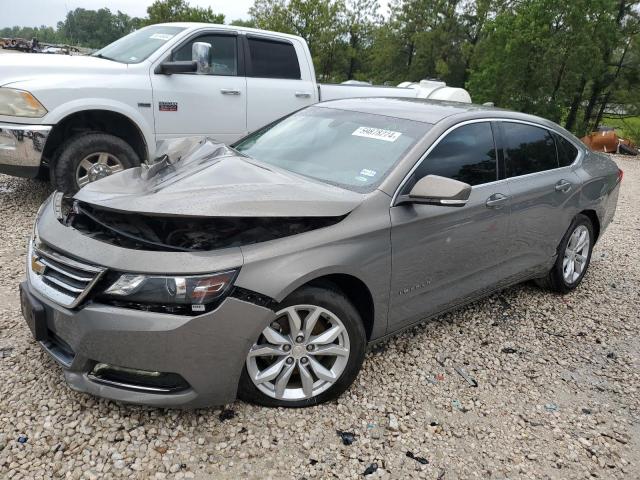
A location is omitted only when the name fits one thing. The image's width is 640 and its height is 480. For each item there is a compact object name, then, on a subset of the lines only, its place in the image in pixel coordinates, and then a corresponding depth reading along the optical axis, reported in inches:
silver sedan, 90.7
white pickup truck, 195.3
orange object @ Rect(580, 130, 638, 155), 677.3
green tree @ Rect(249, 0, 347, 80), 1091.9
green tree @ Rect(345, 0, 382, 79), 1176.8
